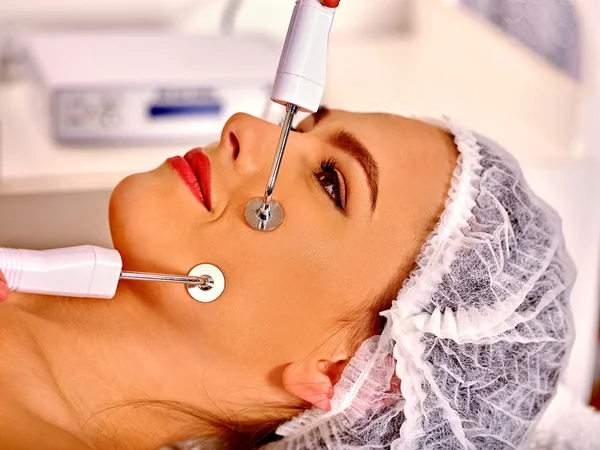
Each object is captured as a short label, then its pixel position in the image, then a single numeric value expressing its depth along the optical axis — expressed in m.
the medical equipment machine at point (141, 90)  1.80
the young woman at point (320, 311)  1.09
